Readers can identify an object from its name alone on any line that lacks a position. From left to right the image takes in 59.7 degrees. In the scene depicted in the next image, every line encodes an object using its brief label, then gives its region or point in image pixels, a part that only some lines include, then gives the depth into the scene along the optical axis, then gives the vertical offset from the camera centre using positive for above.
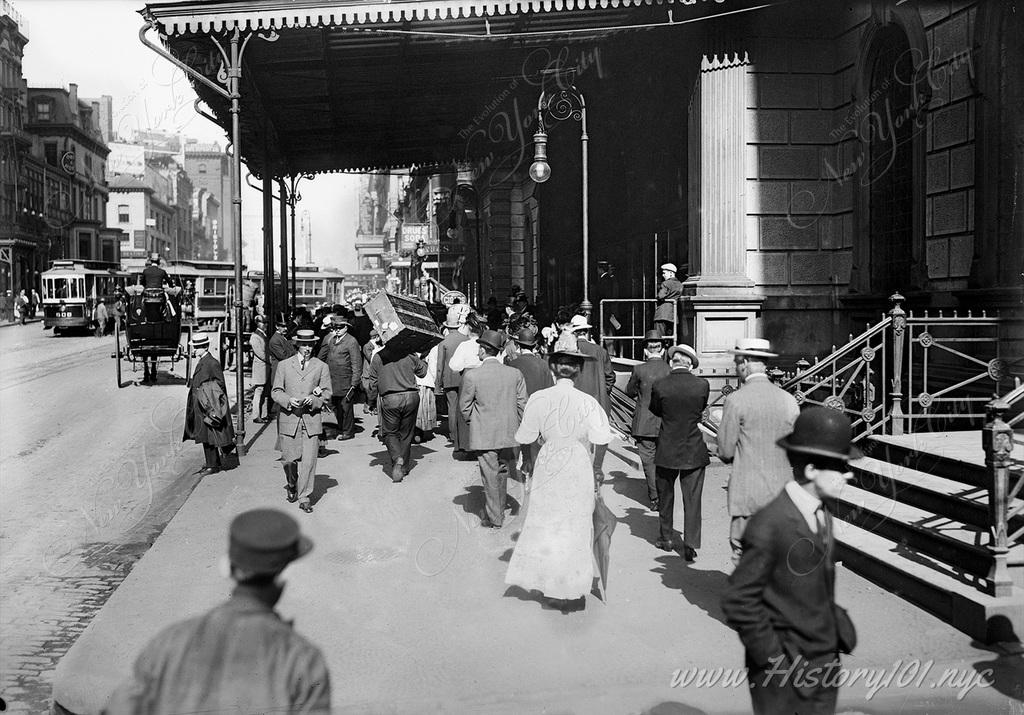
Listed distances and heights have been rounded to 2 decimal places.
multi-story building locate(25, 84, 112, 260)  70.81 +12.59
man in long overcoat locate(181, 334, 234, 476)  11.59 -1.21
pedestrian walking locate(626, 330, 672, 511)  9.12 -0.67
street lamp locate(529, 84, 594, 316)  14.16 +2.69
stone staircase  5.99 -1.69
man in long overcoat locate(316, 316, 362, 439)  13.65 -0.61
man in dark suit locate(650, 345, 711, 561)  7.58 -0.98
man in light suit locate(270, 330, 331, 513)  9.55 -0.97
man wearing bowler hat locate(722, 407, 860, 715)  3.40 -1.04
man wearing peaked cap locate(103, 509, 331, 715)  2.43 -0.93
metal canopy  12.77 +4.73
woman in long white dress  6.38 -1.29
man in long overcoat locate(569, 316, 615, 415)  10.59 -0.59
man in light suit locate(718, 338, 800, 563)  6.20 -0.79
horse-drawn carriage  21.88 -0.14
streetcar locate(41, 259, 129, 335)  42.19 +1.24
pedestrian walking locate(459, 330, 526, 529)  8.66 -0.90
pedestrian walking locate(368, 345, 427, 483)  10.82 -0.94
